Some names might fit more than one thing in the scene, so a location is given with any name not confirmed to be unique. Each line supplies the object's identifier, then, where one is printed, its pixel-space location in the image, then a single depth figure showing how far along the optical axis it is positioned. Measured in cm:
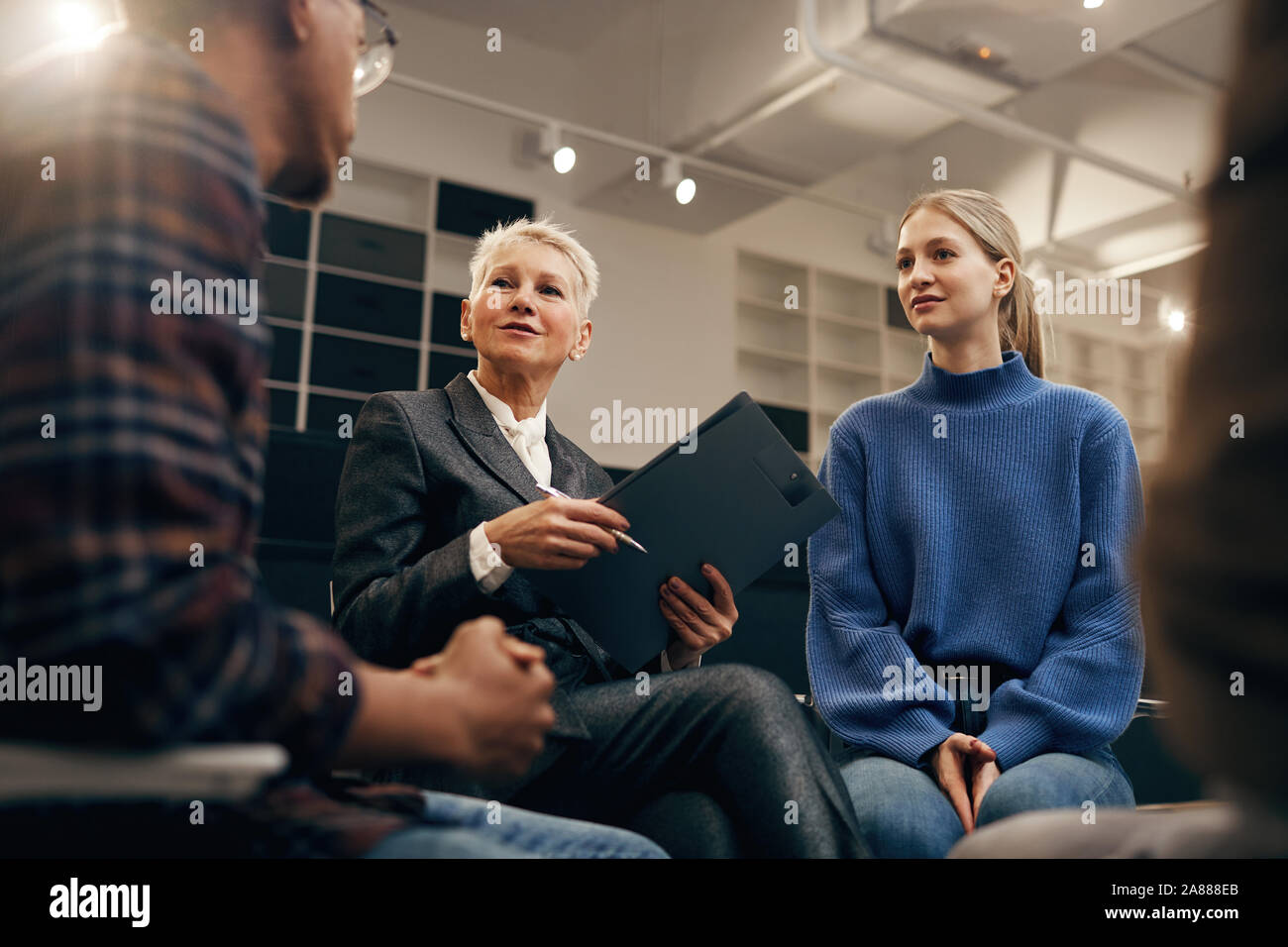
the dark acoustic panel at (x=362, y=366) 643
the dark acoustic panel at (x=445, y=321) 686
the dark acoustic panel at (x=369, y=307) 647
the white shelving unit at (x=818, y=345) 829
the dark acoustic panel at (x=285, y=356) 627
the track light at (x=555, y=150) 586
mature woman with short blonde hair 135
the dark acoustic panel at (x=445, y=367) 685
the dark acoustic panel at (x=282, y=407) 624
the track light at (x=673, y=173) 657
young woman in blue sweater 158
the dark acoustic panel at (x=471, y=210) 698
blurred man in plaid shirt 57
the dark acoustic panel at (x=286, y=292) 626
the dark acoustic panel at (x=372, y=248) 652
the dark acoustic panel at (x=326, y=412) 640
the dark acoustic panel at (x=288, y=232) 618
